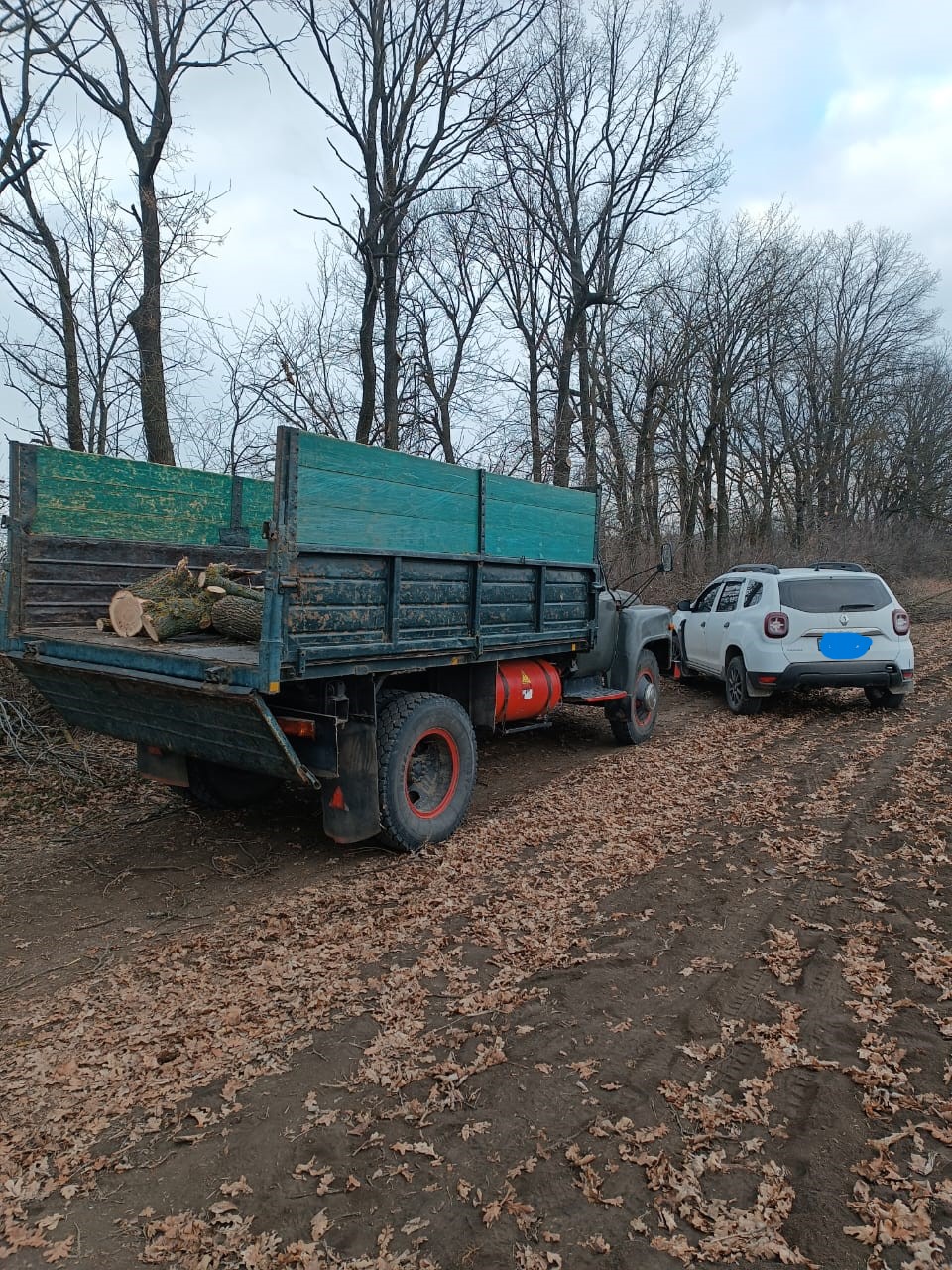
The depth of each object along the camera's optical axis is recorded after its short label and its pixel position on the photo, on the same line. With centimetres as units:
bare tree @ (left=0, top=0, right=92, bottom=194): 938
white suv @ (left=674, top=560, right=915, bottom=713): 894
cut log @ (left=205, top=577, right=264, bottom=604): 509
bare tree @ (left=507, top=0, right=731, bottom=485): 1941
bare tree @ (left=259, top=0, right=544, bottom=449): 1258
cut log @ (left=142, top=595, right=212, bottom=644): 484
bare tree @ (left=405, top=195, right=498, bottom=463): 2038
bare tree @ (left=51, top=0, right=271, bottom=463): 1040
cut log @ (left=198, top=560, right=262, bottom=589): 514
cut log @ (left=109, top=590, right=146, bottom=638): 491
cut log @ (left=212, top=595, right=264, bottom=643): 489
